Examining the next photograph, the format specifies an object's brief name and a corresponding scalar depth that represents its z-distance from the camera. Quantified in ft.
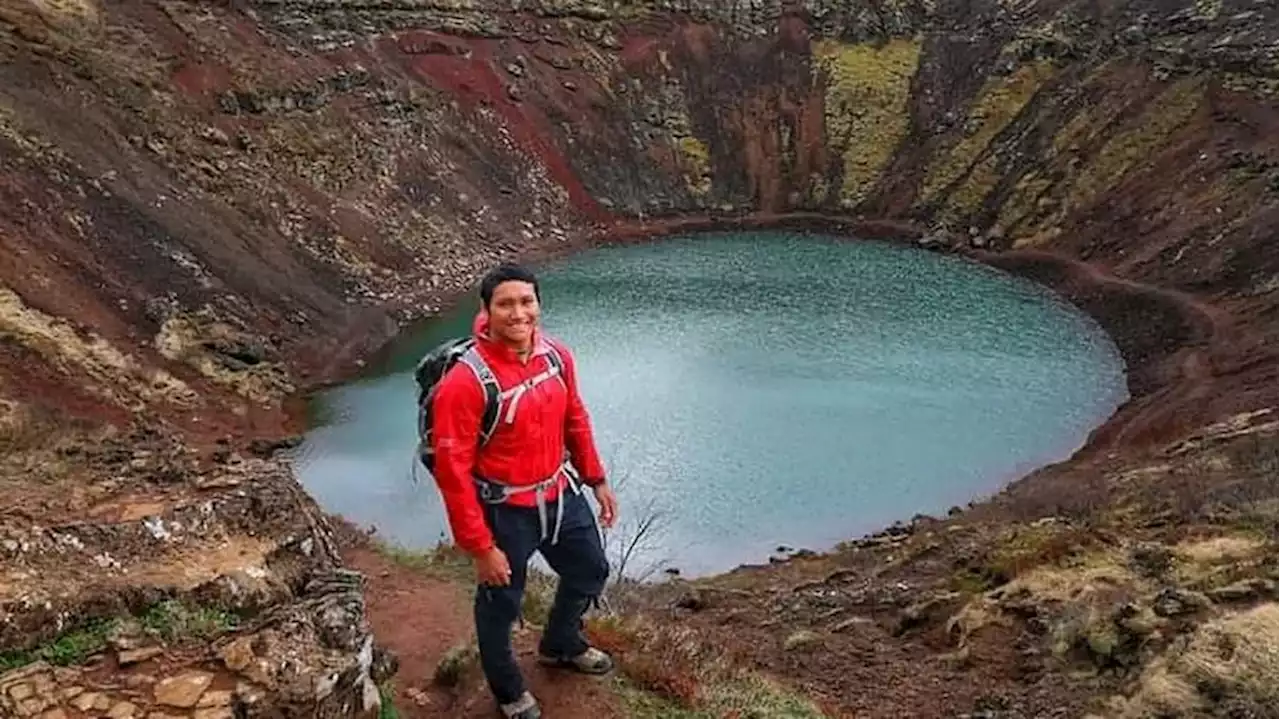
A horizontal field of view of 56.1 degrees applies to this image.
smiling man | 21.30
